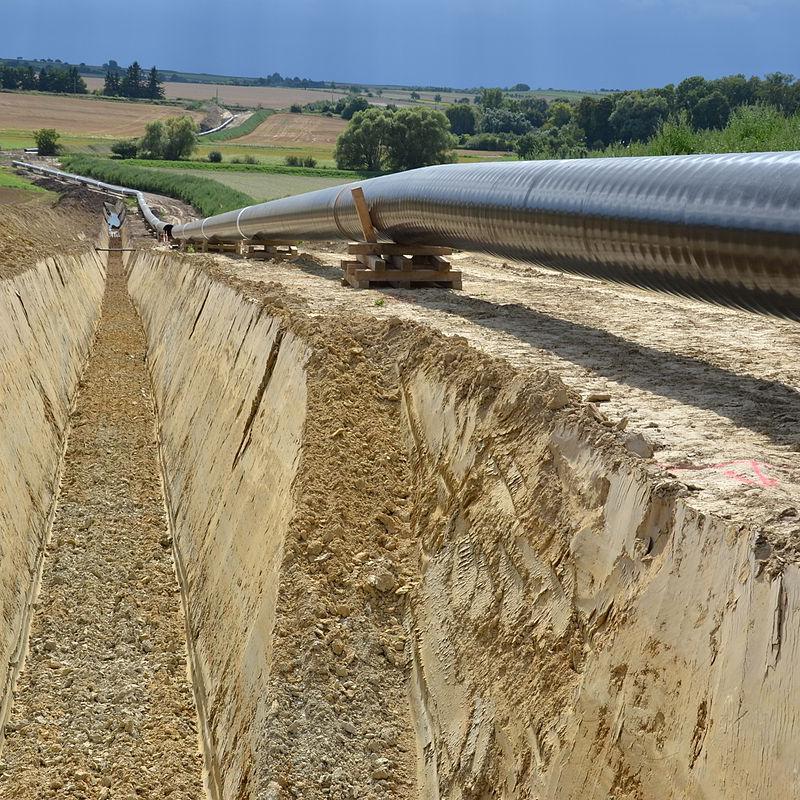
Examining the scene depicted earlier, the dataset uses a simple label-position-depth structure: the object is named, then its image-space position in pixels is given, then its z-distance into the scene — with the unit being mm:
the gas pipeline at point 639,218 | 6191
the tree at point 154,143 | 80750
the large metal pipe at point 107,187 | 41484
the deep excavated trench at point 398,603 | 3844
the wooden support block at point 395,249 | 12961
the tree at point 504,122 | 86312
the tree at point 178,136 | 80125
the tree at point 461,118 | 89375
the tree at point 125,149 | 81375
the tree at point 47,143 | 80438
